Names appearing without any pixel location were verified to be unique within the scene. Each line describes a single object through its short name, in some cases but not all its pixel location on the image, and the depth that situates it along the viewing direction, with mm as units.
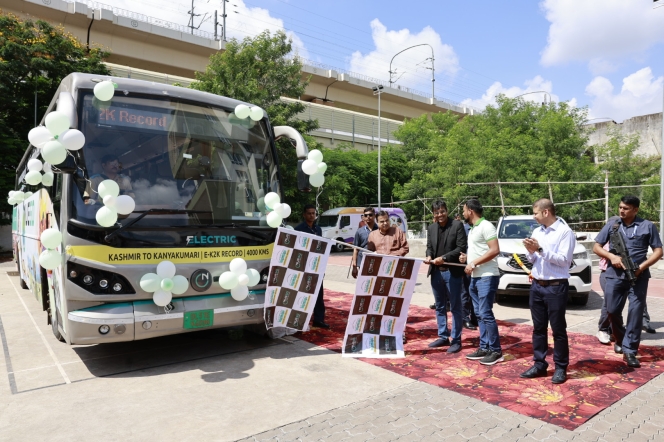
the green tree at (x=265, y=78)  20562
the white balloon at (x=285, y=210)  5947
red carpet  4227
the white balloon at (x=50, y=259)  4852
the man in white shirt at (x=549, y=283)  4664
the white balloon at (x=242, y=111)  6008
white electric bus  4797
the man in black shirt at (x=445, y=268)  5875
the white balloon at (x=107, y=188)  4730
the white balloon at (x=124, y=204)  4762
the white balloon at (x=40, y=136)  4645
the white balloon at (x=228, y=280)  5340
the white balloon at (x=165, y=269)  4953
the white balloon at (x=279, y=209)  5953
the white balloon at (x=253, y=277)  5566
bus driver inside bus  4941
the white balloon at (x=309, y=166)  6258
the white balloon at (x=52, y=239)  4844
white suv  8820
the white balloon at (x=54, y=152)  4457
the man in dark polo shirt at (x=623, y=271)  5293
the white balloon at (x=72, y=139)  4625
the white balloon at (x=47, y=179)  5620
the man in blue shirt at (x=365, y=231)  7727
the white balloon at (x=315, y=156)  6391
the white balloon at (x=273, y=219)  5895
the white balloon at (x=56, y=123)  4555
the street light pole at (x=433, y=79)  53875
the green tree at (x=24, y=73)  21203
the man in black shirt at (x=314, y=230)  7312
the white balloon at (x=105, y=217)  4652
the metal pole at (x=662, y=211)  14584
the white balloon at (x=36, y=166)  6078
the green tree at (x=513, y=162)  22844
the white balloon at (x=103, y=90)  5043
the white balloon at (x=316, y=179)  6423
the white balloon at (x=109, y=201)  4695
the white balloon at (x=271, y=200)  5975
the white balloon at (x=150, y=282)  4863
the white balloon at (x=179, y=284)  5047
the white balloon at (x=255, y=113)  6125
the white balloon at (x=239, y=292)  5441
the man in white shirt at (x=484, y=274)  5391
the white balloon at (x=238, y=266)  5398
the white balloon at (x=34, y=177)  6167
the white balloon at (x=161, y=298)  4941
